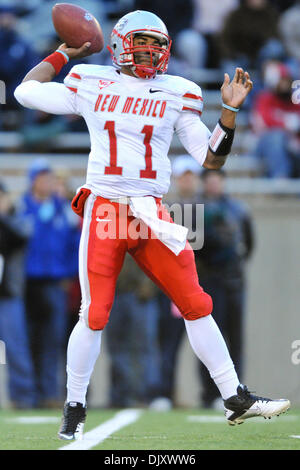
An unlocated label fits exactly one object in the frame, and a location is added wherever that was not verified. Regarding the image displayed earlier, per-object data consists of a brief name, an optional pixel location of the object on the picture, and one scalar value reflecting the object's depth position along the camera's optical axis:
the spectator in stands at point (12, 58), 18.17
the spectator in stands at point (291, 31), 20.39
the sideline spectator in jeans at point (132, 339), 15.12
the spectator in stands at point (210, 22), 20.31
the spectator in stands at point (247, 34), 19.80
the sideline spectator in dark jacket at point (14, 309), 14.90
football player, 8.73
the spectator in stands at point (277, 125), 17.73
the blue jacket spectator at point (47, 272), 15.19
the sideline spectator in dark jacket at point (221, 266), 14.73
